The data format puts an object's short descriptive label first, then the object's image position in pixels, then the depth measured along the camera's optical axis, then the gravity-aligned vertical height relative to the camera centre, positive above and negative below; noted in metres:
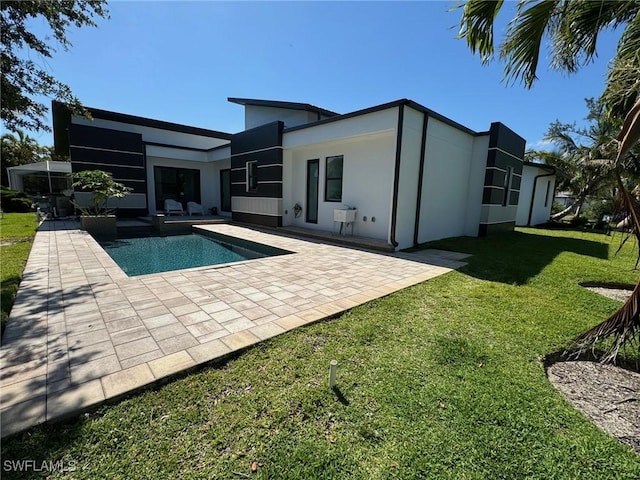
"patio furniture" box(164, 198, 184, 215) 14.32 -0.59
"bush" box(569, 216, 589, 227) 16.91 -0.64
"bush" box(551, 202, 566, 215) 22.55 +0.18
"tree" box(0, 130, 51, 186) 23.99 +3.49
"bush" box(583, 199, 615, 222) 15.37 +0.09
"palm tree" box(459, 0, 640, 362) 3.60 +2.45
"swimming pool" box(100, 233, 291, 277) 6.88 -1.64
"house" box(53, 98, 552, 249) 7.93 +1.30
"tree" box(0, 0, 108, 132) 5.32 +2.78
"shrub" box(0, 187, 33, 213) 16.91 -0.77
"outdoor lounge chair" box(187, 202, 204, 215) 15.16 -0.64
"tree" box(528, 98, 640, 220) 16.62 +3.46
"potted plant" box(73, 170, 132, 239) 9.55 -0.67
